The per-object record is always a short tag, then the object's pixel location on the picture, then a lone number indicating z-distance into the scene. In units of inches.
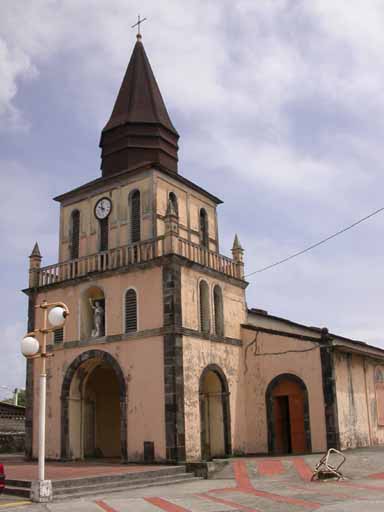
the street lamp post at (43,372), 517.0
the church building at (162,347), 833.5
